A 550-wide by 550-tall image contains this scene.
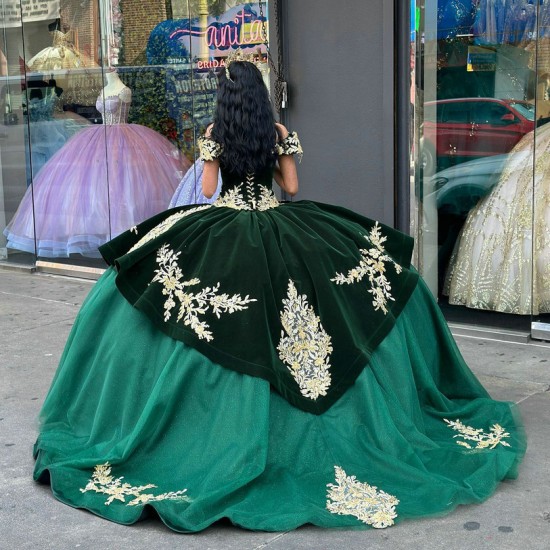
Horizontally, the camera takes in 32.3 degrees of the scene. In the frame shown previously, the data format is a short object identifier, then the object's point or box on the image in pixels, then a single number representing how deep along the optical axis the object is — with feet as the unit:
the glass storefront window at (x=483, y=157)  20.83
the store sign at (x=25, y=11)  30.25
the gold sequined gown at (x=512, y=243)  21.01
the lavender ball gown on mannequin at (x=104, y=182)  28.35
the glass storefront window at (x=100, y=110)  26.76
